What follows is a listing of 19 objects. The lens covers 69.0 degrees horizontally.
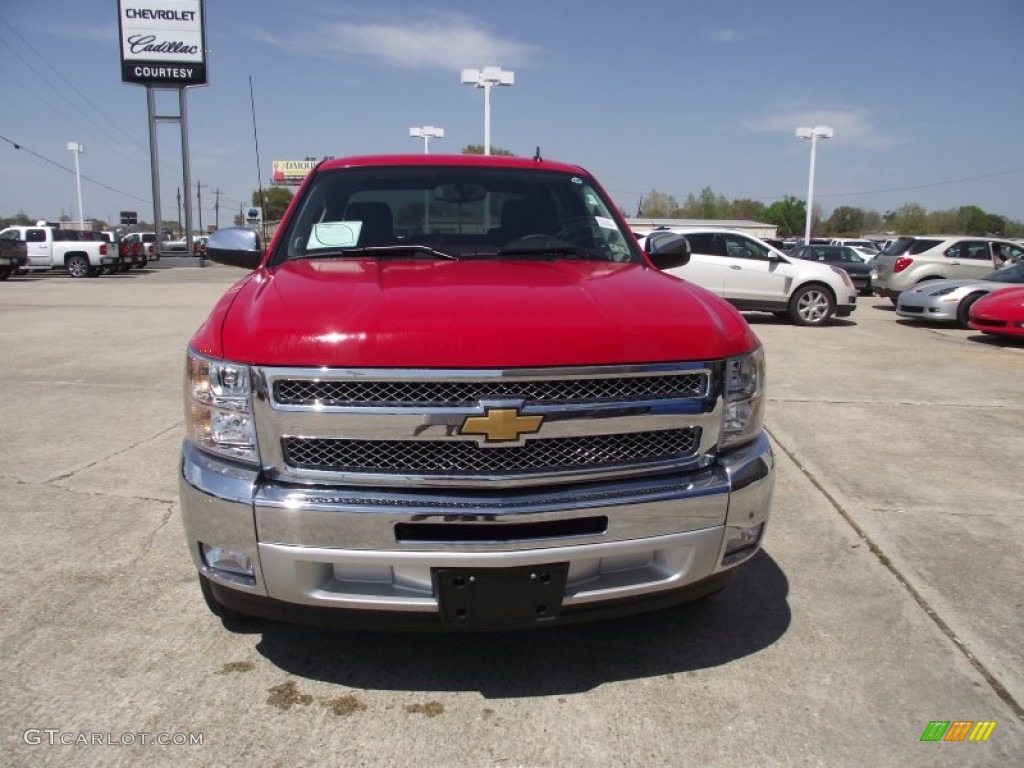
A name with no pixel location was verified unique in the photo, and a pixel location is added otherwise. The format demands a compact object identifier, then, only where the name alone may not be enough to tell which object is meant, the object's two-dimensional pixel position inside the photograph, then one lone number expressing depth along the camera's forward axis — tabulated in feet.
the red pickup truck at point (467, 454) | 7.01
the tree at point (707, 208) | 394.73
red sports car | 34.53
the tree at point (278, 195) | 221.46
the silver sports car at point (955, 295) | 41.32
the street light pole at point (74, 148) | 184.65
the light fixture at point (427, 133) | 101.76
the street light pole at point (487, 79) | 85.81
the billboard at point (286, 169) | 256.73
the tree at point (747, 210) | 398.50
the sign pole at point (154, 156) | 116.26
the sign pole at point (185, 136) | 117.08
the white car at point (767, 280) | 43.37
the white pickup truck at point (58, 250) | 86.79
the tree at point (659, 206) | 374.02
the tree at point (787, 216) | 390.42
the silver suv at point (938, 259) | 52.49
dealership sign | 112.88
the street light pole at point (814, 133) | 132.16
